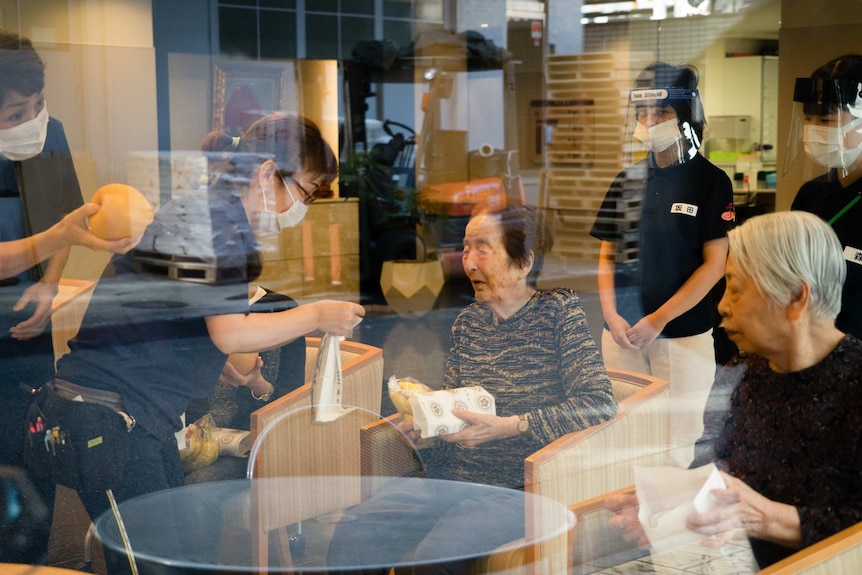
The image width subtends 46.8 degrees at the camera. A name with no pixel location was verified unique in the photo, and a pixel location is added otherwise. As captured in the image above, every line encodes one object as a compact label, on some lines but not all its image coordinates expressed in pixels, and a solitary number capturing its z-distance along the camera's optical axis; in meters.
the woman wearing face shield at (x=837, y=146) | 2.69
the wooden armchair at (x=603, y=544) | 1.62
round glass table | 1.83
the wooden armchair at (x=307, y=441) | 2.16
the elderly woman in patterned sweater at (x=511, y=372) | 2.26
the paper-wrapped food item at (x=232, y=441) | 2.52
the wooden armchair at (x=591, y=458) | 1.96
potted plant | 6.91
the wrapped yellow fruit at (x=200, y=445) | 2.42
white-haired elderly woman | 1.66
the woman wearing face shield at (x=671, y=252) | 3.18
